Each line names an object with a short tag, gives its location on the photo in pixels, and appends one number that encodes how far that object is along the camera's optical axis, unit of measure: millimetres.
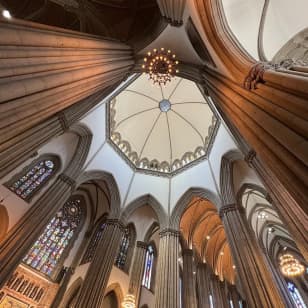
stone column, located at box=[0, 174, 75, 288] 6359
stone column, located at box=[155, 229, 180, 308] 8789
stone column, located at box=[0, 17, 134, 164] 4189
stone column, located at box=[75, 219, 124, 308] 8328
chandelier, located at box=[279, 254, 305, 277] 9242
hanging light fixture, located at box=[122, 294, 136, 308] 8734
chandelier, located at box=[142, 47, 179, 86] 9414
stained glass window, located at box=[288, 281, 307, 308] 13977
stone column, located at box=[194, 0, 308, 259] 3474
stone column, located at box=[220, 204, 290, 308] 6727
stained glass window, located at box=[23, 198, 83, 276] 10828
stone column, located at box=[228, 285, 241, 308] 15856
